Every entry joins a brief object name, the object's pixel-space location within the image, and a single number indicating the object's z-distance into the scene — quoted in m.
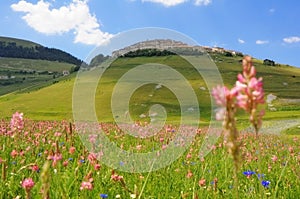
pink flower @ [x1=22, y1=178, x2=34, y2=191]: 1.89
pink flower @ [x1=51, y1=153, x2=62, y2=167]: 3.23
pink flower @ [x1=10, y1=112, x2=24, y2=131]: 2.84
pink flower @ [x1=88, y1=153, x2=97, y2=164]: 4.42
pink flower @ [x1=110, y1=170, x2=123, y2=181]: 3.73
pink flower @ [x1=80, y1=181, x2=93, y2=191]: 3.29
